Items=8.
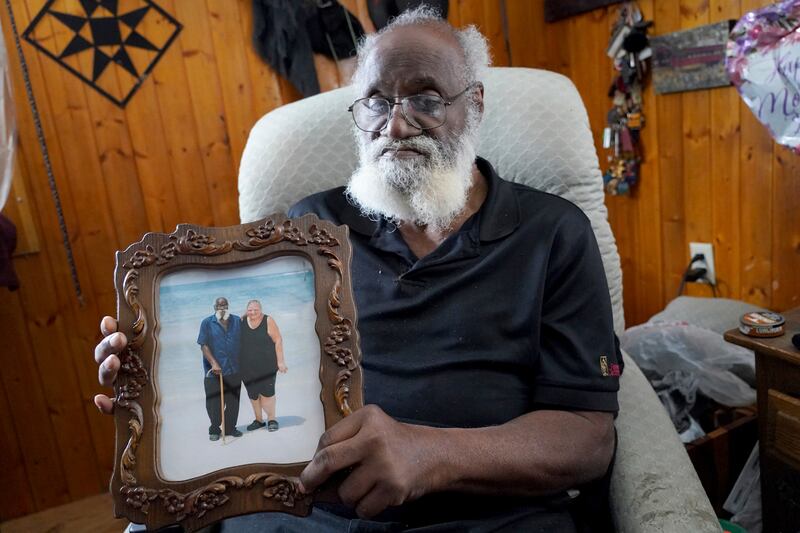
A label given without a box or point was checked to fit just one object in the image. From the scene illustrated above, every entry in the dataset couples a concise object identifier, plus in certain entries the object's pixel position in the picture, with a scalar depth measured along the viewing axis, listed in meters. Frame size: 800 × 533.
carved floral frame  0.68
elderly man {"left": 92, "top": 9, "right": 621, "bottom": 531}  0.79
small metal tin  1.17
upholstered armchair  1.28
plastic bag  1.50
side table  1.13
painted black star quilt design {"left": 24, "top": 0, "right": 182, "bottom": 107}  1.94
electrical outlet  1.99
